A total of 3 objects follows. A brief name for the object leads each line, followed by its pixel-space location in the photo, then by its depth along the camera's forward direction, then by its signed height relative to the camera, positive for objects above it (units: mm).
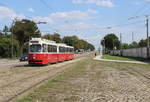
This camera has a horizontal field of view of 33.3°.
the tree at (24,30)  83375 +7348
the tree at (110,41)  137750 +5703
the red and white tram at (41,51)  27328 +77
